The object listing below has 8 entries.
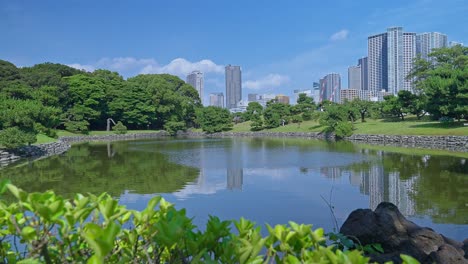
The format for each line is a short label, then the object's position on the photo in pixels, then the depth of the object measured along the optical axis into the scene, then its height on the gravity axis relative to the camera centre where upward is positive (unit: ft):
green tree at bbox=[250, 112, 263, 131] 147.43 +1.30
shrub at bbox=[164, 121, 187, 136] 147.23 +0.48
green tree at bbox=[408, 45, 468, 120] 73.10 +6.83
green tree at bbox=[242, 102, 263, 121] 167.71 +8.07
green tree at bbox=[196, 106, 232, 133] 152.76 +3.02
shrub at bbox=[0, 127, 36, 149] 51.47 -1.27
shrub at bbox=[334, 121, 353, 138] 103.96 -1.30
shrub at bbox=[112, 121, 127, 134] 134.41 -0.07
